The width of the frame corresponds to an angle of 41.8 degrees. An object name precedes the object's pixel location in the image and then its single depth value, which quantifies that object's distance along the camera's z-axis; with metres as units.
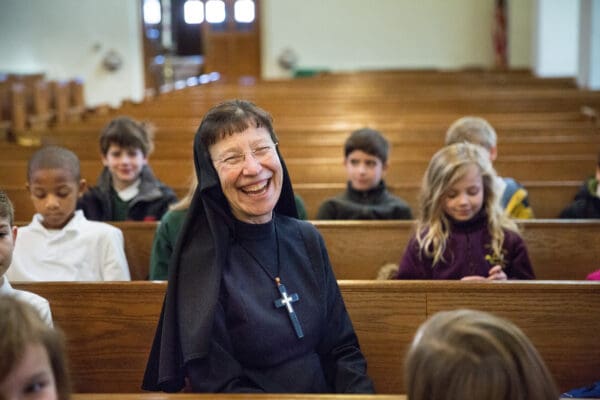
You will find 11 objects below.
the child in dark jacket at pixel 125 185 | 4.11
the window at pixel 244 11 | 16.00
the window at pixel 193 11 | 17.98
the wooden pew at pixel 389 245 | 3.63
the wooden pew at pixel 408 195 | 4.60
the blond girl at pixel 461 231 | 3.17
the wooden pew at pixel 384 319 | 2.60
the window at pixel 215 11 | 16.78
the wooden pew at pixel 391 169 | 5.33
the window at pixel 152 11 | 17.38
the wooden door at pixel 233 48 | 15.91
